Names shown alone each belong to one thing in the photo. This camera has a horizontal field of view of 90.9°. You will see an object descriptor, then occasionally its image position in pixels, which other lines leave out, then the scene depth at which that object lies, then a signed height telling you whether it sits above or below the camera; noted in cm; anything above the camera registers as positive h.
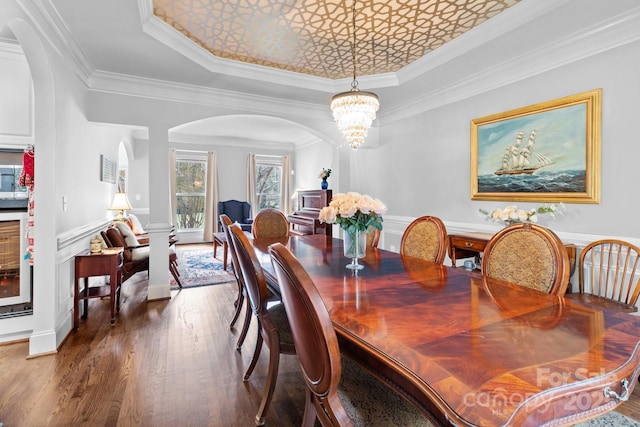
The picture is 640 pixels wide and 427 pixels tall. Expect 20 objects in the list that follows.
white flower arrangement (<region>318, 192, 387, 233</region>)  186 -2
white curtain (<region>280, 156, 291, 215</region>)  838 +67
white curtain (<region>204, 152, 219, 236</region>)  760 +25
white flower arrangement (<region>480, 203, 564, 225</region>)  265 -3
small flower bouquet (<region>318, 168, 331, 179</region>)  577 +65
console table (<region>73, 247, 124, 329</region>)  290 -58
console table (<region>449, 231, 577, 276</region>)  293 -34
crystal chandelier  266 +86
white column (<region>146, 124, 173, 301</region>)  362 -3
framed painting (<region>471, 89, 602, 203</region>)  254 +52
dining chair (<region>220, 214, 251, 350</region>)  222 -76
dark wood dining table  73 -41
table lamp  459 +6
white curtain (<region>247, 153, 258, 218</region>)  798 +76
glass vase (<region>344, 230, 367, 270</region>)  193 -23
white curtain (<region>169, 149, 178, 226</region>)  723 +45
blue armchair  716 -2
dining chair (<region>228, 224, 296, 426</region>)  167 -63
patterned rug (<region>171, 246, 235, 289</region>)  438 -97
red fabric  246 +32
